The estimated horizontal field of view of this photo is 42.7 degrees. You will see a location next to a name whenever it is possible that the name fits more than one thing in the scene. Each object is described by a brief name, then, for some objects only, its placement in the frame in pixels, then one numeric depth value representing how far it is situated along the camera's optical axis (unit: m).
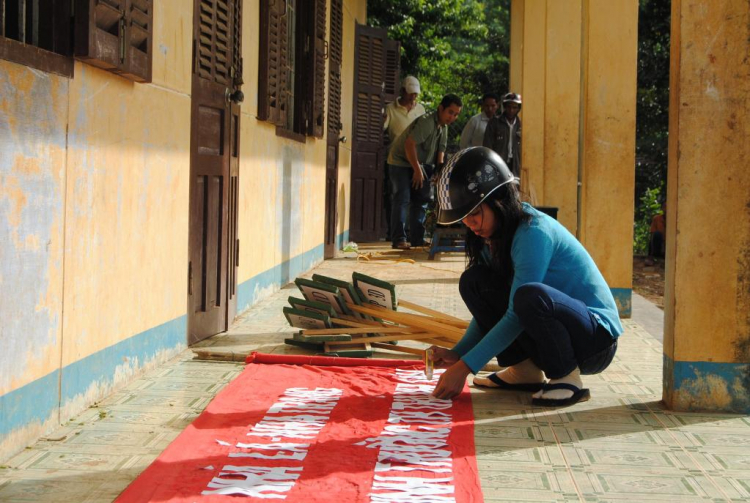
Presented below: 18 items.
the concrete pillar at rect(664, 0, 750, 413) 4.03
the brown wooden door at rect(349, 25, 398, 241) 13.96
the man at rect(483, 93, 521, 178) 11.05
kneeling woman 3.86
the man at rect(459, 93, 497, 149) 11.54
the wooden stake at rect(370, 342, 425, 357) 5.19
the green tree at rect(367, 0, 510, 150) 19.88
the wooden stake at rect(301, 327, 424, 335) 5.17
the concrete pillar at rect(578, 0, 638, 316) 7.16
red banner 2.94
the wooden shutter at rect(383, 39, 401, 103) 14.76
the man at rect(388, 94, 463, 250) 11.48
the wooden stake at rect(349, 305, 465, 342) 5.19
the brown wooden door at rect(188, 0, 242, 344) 5.43
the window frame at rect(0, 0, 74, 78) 3.13
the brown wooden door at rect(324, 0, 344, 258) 11.03
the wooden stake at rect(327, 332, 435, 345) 5.17
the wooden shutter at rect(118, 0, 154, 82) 4.13
